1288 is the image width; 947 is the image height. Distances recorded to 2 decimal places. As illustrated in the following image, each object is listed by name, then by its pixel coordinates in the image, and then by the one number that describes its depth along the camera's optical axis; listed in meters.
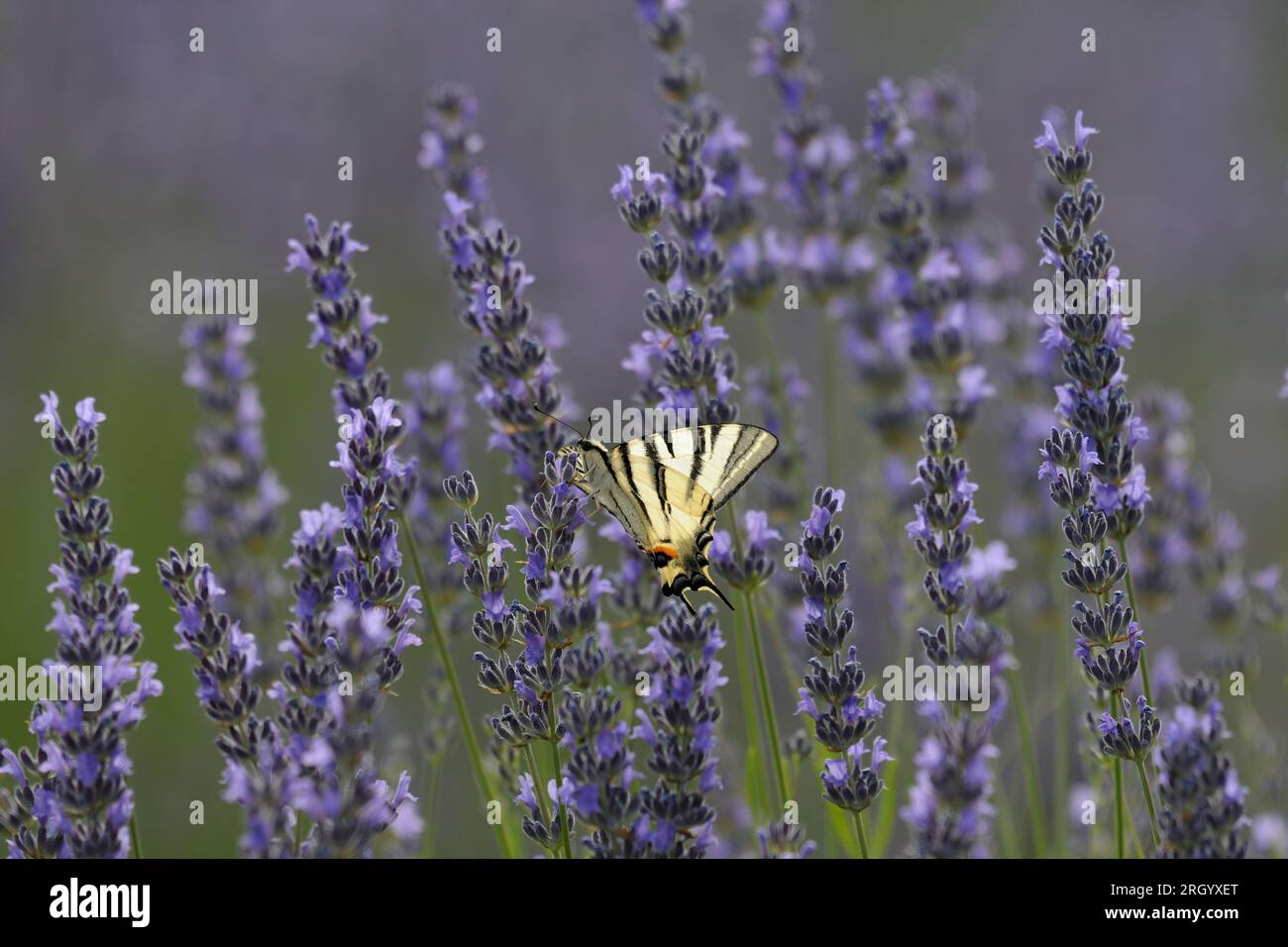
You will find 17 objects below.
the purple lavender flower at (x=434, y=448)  0.89
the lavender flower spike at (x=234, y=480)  0.93
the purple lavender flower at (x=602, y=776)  0.80
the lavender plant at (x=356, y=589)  0.75
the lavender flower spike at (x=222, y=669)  0.80
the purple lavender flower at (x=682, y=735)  0.80
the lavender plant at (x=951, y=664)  0.79
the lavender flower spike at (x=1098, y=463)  0.80
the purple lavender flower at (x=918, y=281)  0.91
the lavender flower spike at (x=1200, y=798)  0.80
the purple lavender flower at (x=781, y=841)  0.80
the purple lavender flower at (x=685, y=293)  0.84
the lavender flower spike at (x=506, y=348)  0.84
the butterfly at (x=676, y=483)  0.83
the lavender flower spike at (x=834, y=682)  0.80
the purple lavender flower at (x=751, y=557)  0.84
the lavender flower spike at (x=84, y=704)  0.79
